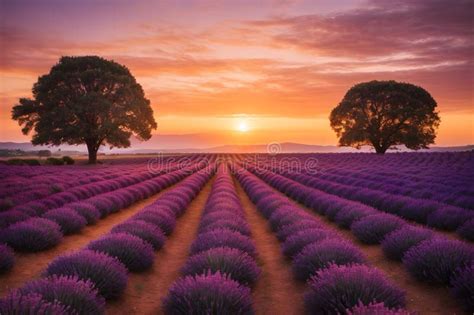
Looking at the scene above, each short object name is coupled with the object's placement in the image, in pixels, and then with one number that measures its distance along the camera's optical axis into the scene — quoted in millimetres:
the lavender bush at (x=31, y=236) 7422
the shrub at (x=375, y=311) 3047
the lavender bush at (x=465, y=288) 4322
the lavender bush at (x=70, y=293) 3807
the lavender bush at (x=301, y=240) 6844
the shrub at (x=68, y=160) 39625
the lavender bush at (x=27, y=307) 3146
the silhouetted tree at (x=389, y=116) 42156
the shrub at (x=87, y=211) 10641
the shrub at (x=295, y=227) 7973
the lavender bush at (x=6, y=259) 6086
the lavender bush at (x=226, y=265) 5359
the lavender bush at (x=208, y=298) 3863
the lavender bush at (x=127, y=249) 6344
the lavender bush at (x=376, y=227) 7996
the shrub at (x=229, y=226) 8000
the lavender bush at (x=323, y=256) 5570
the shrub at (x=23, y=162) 33856
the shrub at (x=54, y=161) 38359
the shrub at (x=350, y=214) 9500
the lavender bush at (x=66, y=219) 9266
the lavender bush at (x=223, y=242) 6629
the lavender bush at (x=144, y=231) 7757
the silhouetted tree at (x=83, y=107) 32844
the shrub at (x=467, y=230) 7781
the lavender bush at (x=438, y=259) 5094
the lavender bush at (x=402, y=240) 6523
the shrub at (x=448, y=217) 8922
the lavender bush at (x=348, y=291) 4051
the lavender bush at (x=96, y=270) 4902
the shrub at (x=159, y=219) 9223
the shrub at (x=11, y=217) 8637
